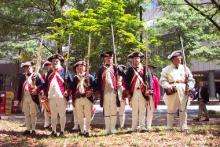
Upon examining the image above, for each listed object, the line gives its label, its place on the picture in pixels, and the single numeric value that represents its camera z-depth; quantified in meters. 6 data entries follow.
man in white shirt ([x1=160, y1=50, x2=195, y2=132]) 9.71
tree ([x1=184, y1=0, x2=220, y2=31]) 10.86
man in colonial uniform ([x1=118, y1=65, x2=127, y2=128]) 10.11
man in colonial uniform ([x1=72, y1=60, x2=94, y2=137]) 10.02
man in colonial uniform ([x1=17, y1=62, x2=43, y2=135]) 10.49
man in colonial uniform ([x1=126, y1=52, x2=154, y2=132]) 9.84
